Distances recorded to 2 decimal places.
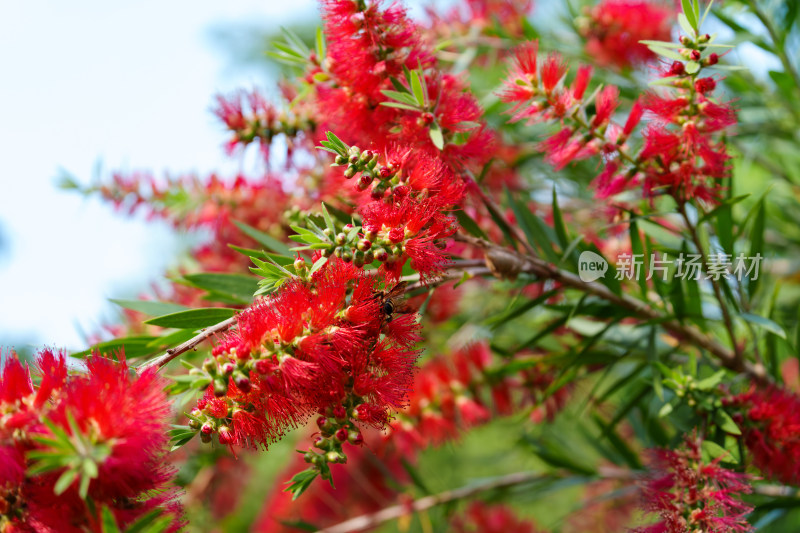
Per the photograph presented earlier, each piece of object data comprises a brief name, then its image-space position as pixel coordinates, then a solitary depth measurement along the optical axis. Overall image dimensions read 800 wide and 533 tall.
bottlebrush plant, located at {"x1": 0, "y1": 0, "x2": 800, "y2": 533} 0.80
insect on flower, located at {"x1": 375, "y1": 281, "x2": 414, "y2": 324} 0.83
